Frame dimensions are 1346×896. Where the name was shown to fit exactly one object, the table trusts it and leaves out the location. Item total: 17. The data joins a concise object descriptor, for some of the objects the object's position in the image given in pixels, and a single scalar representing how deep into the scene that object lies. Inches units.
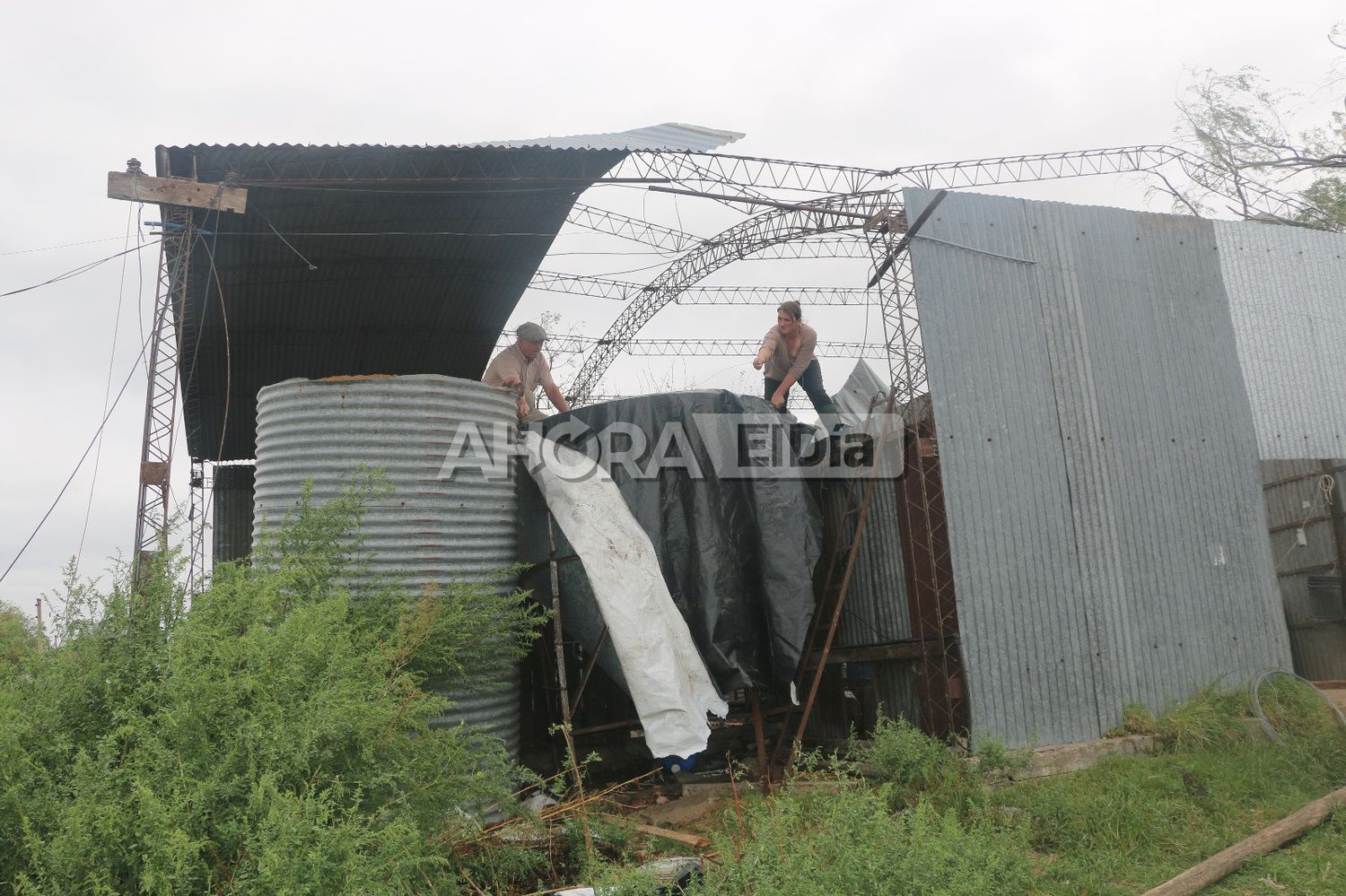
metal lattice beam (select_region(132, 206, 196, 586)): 337.7
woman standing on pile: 304.5
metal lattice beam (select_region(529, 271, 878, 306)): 754.2
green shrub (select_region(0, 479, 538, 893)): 137.3
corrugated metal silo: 227.1
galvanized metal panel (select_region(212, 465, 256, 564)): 444.8
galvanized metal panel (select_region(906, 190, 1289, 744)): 276.5
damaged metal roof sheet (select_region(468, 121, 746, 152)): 328.8
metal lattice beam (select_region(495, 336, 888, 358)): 859.4
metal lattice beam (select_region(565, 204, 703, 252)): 577.3
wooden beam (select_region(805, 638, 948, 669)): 273.7
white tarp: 223.0
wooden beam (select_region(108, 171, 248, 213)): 308.2
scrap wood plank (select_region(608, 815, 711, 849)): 209.9
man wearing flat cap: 297.6
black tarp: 246.4
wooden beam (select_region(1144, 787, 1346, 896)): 186.2
